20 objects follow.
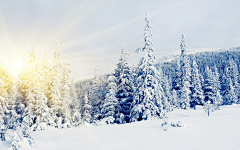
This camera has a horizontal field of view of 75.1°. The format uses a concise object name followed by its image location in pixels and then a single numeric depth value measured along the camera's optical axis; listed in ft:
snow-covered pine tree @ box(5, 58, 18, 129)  86.53
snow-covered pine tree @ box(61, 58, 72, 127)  81.38
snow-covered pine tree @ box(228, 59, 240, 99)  180.24
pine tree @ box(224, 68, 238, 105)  170.46
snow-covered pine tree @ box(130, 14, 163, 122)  58.23
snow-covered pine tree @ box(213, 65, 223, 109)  157.62
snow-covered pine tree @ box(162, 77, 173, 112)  175.88
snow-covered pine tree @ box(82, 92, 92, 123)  116.88
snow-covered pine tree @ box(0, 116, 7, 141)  35.09
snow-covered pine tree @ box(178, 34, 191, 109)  126.31
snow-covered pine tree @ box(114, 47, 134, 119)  69.46
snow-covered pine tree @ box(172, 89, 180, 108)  168.52
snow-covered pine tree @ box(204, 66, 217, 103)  153.71
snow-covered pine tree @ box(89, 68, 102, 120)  119.17
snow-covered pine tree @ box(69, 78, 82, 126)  97.68
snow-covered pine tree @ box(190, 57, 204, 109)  134.41
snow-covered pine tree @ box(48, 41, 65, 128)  76.57
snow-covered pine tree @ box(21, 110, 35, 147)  24.14
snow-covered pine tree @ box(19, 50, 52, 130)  66.64
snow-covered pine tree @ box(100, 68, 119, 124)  67.15
